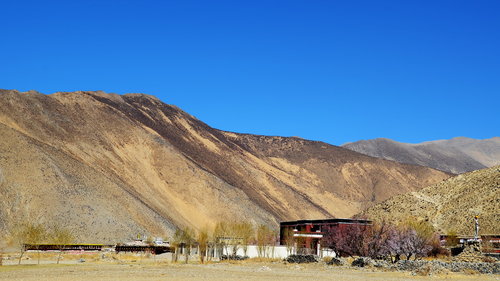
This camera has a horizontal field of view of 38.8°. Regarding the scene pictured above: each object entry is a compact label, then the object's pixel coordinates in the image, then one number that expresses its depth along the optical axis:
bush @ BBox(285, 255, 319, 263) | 73.56
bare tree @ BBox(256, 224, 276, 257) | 88.50
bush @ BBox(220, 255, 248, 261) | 84.88
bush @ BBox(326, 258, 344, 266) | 66.88
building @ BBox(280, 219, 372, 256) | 96.88
